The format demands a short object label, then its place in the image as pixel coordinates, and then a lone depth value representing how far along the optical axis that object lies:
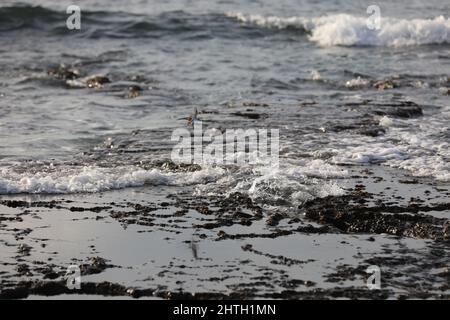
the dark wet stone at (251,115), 21.98
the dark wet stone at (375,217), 13.21
